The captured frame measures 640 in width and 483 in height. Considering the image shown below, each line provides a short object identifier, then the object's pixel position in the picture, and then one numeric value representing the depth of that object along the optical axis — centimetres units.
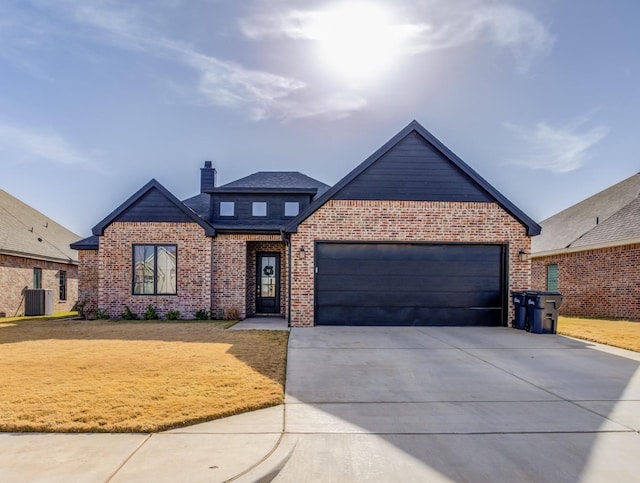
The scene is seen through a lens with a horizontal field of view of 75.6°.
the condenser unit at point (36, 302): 1798
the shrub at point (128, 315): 1434
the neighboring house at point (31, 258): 1745
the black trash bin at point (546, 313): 1138
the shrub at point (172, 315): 1433
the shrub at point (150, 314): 1433
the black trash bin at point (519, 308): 1208
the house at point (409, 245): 1258
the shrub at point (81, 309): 1517
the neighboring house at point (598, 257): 1656
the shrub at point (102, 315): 1447
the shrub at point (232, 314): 1463
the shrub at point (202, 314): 1438
